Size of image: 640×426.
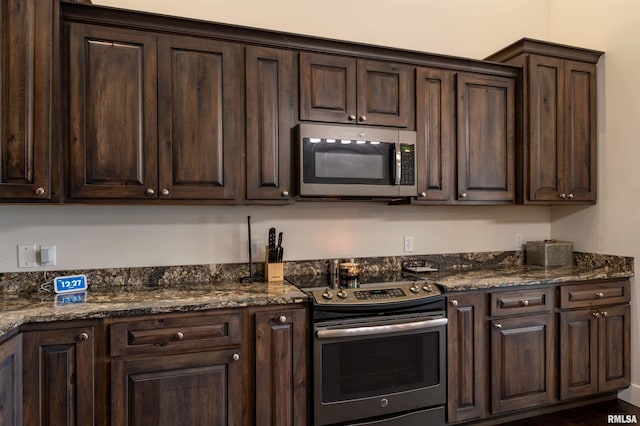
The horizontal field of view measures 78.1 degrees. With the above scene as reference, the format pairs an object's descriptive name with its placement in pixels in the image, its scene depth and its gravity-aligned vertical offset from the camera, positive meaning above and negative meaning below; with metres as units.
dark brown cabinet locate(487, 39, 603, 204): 2.75 +0.63
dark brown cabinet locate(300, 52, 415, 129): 2.30 +0.72
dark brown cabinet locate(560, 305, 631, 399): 2.53 -0.93
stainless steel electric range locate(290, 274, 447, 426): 2.01 -0.77
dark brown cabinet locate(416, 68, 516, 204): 2.55 +0.48
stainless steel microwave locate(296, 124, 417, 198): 2.23 +0.29
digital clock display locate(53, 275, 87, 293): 2.05 -0.38
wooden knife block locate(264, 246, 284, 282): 2.38 -0.37
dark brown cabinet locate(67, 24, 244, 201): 1.94 +0.49
